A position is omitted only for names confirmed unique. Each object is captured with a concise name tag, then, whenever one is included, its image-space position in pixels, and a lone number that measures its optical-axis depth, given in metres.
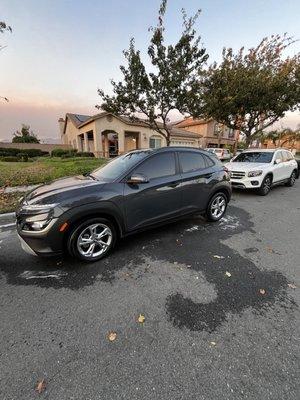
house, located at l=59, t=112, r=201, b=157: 21.11
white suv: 7.67
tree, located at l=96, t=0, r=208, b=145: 11.12
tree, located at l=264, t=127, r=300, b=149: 38.09
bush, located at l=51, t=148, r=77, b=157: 23.21
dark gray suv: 3.13
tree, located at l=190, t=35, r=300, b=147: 11.55
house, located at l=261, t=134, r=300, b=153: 39.17
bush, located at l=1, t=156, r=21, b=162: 19.07
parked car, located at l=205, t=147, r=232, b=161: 23.56
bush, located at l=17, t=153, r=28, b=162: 19.71
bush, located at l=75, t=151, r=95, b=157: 20.97
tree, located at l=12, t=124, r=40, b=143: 34.44
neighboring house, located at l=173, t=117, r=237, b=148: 32.06
